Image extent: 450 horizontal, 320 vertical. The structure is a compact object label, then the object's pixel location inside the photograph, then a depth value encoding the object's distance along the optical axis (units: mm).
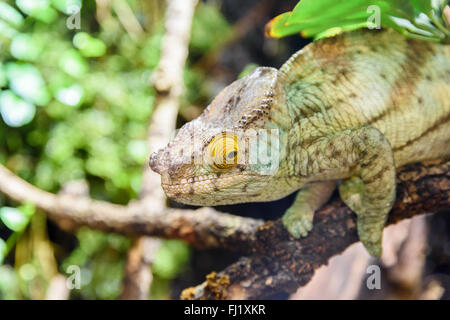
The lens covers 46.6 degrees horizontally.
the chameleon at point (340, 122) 250
